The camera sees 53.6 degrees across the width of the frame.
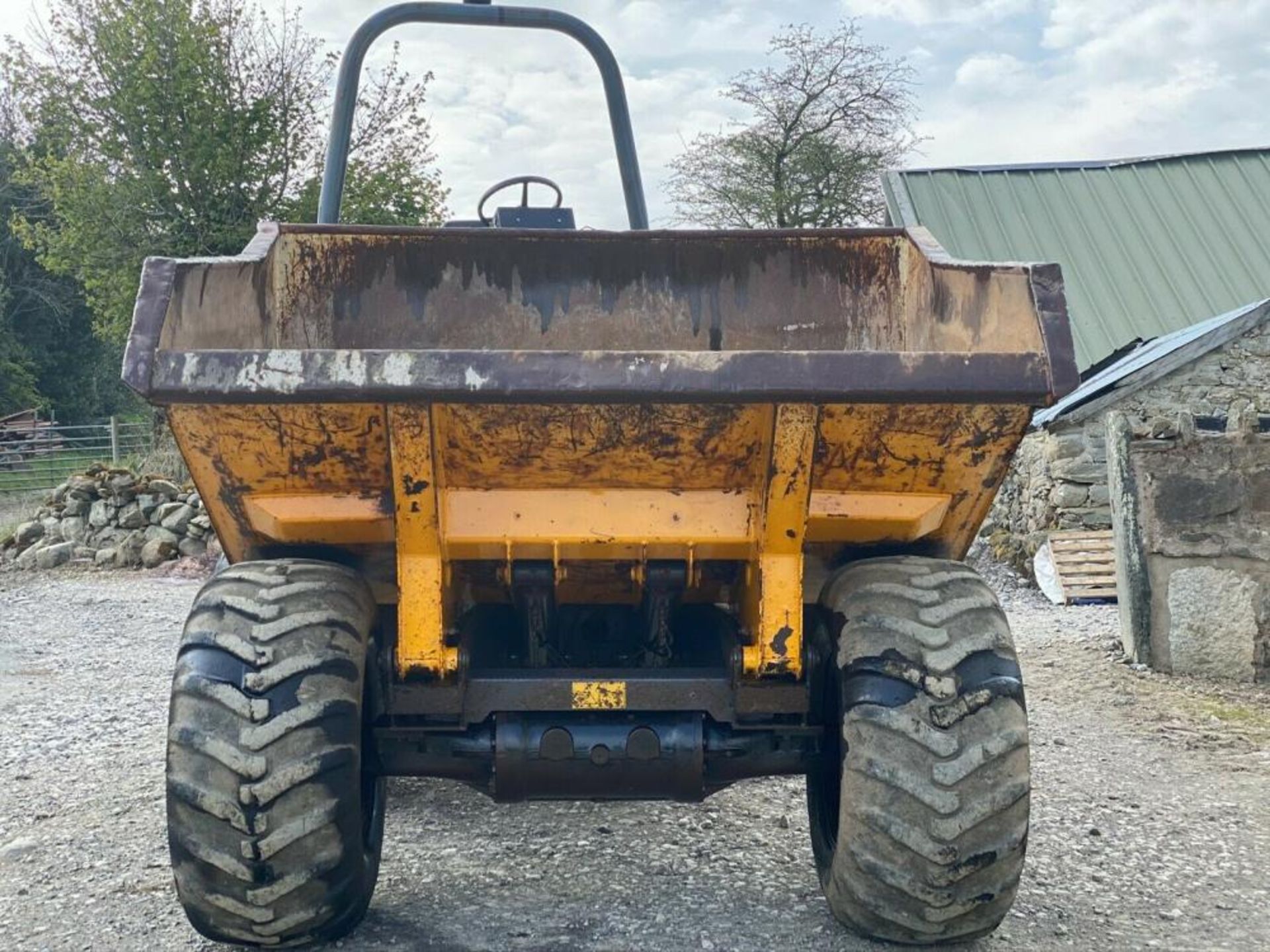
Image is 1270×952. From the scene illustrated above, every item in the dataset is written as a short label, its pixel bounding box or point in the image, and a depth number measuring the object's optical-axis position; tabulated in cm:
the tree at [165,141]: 2041
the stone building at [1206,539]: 649
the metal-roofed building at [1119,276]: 1091
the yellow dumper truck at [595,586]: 264
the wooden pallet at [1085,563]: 977
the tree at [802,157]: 2758
